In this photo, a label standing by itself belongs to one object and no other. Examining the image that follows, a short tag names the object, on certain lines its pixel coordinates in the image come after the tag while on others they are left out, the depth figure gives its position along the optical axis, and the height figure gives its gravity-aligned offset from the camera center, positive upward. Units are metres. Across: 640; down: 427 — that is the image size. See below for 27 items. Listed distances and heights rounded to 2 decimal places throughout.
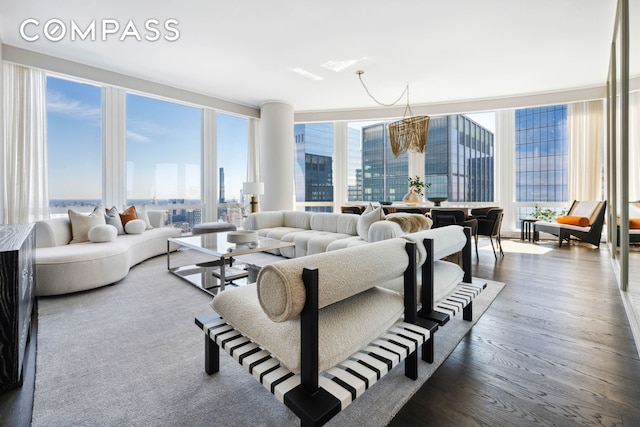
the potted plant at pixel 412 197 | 5.36 +0.17
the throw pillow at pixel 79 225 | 3.47 -0.19
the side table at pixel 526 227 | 5.94 -0.42
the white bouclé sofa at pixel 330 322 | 0.88 -0.45
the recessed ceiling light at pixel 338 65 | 4.53 +2.16
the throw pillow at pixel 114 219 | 4.03 -0.14
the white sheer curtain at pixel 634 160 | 2.73 +0.42
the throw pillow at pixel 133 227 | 4.18 -0.26
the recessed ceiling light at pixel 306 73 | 4.80 +2.17
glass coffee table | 2.87 -0.65
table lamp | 5.85 +0.38
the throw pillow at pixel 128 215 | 4.29 -0.10
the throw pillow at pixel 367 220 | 3.39 -0.14
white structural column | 6.47 +1.19
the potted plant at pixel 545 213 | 6.00 -0.13
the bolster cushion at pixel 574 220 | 4.97 -0.23
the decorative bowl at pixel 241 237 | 3.30 -0.32
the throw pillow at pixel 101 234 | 3.37 -0.29
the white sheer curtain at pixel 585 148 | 5.57 +1.08
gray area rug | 1.26 -0.85
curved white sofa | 2.66 -0.49
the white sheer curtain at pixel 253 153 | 6.77 +1.21
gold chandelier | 4.70 +1.15
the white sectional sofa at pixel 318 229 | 2.88 -0.28
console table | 1.42 -0.51
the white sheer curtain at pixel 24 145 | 3.97 +0.85
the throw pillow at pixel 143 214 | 4.65 -0.09
